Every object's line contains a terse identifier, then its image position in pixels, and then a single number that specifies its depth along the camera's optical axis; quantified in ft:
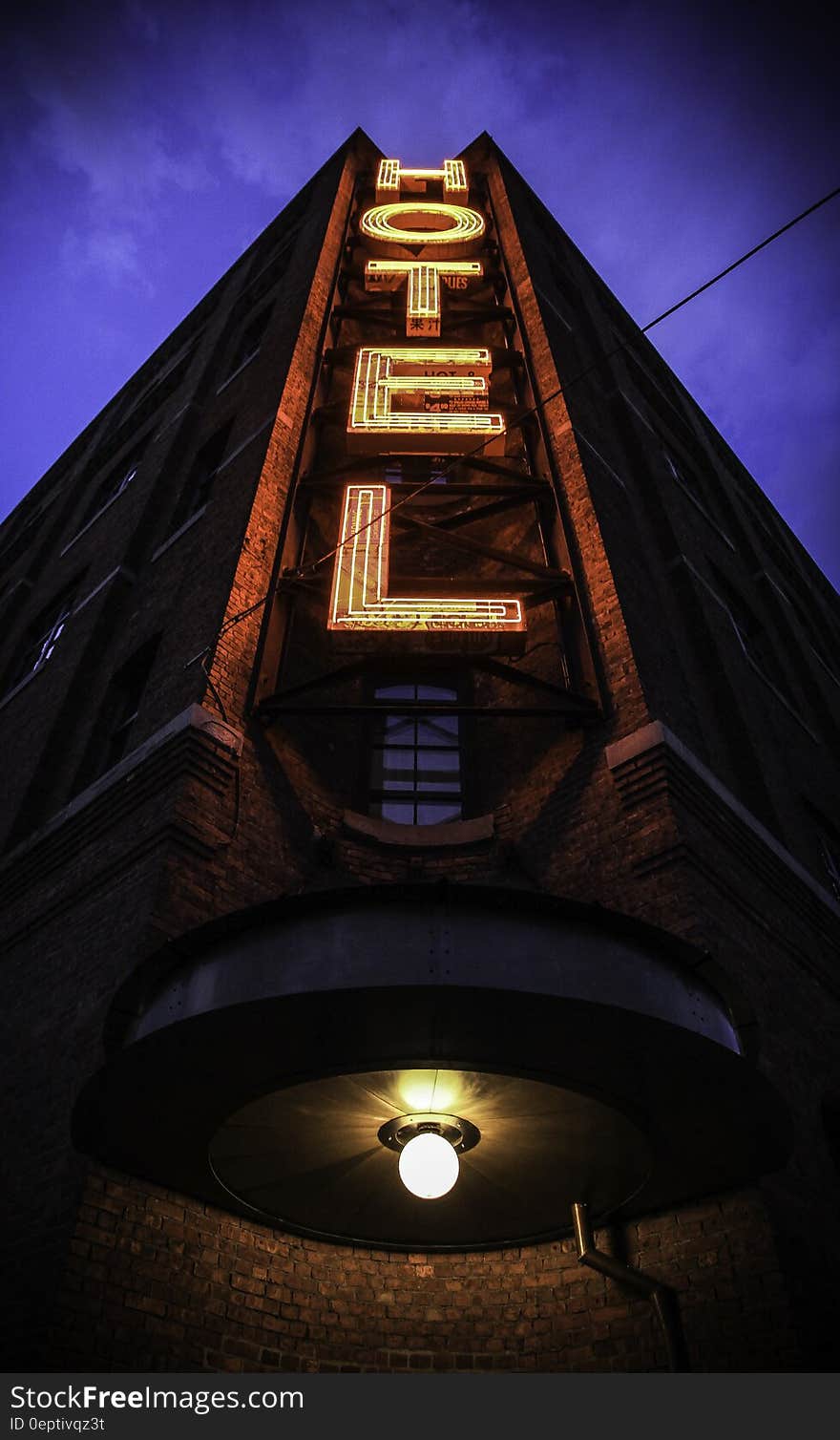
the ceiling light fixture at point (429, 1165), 15.75
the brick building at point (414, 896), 15.69
